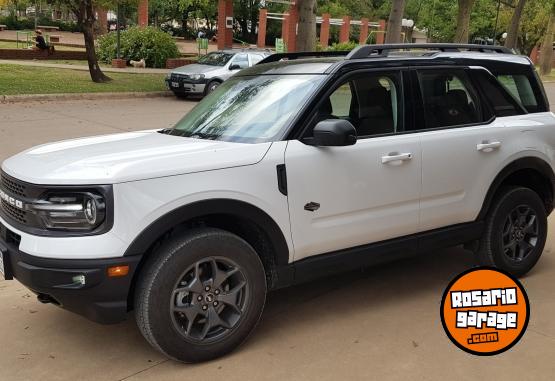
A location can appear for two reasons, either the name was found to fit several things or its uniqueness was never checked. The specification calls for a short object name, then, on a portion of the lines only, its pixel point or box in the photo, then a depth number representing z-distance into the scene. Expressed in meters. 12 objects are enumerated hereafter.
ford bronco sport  3.12
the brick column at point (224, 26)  35.97
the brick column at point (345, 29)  50.28
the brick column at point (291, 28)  41.08
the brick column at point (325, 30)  49.22
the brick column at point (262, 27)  45.53
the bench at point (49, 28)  54.56
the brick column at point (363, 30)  54.09
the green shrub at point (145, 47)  27.34
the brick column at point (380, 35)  56.80
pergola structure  36.12
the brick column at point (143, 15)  38.63
